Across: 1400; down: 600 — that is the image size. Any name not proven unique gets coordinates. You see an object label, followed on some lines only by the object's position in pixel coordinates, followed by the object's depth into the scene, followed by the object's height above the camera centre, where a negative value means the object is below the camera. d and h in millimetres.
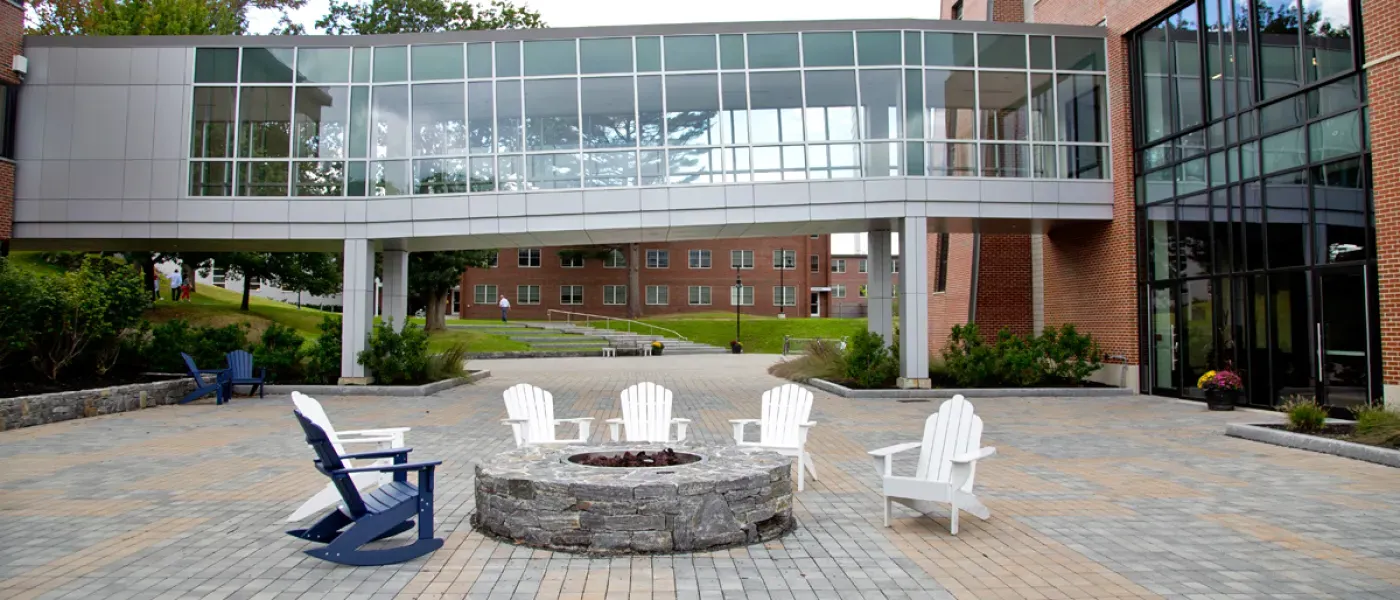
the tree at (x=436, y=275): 38938 +2379
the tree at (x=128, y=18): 26109 +9378
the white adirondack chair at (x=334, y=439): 6333 -854
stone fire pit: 5652 -1103
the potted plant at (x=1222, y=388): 15531 -961
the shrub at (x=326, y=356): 19719 -528
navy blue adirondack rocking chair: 5383 -1127
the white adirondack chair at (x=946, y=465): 6316 -962
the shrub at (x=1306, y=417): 11586 -1080
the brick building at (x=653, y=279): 59719 +3465
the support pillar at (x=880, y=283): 21500 +1152
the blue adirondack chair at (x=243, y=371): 17797 -778
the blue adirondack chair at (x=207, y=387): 16875 -1025
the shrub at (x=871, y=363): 19266 -658
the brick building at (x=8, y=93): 18594 +4913
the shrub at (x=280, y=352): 19766 -444
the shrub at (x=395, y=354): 19609 -491
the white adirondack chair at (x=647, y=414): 9352 -839
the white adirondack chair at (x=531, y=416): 8922 -827
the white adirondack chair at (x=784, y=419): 8570 -844
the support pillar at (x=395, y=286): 21469 +1070
